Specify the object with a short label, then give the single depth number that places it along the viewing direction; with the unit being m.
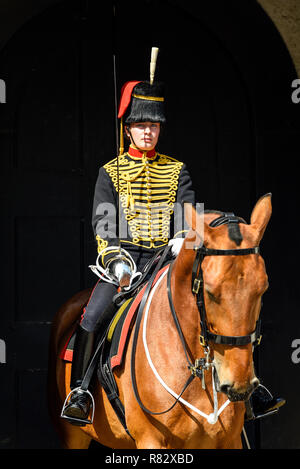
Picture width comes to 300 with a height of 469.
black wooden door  10.32
